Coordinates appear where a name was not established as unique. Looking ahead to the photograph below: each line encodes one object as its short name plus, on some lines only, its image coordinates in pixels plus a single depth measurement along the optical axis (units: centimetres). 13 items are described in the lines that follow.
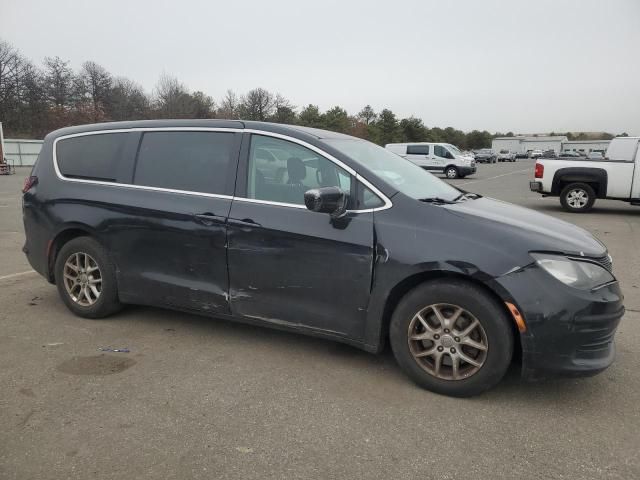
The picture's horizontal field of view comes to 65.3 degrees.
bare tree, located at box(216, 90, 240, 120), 7031
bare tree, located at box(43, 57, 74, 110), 5406
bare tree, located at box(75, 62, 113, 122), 5788
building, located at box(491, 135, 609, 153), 12344
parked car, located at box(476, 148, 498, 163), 6378
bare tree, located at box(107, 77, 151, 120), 5847
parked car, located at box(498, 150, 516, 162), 7462
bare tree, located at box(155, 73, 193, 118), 5844
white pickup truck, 1220
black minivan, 301
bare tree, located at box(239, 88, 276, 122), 7019
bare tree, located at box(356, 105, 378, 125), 10206
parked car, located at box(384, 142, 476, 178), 2820
